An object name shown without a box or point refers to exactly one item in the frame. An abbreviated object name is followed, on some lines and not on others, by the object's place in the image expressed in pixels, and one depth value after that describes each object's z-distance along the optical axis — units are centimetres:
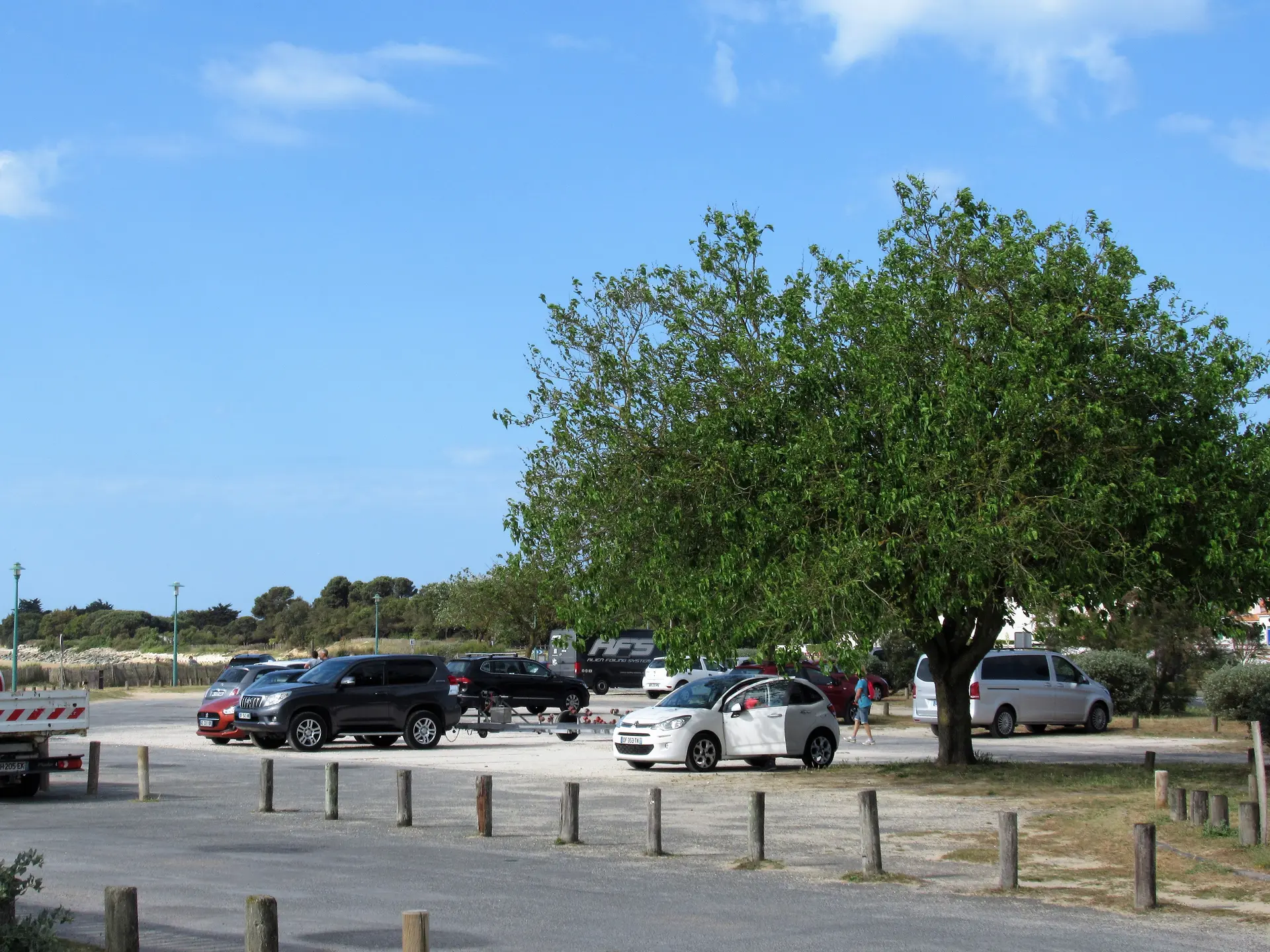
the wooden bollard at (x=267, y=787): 1677
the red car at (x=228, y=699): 2939
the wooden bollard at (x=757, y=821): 1285
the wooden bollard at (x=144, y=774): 1819
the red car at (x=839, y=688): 3644
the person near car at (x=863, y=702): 3122
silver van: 3180
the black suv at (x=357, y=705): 2698
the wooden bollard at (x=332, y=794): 1606
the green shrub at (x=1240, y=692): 3397
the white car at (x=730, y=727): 2317
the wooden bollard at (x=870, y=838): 1195
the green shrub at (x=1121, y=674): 3931
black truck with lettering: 5731
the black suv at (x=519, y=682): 3891
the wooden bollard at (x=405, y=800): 1548
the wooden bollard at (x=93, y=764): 1892
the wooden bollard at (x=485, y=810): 1473
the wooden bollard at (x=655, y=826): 1323
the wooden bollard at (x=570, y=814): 1412
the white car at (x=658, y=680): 4854
